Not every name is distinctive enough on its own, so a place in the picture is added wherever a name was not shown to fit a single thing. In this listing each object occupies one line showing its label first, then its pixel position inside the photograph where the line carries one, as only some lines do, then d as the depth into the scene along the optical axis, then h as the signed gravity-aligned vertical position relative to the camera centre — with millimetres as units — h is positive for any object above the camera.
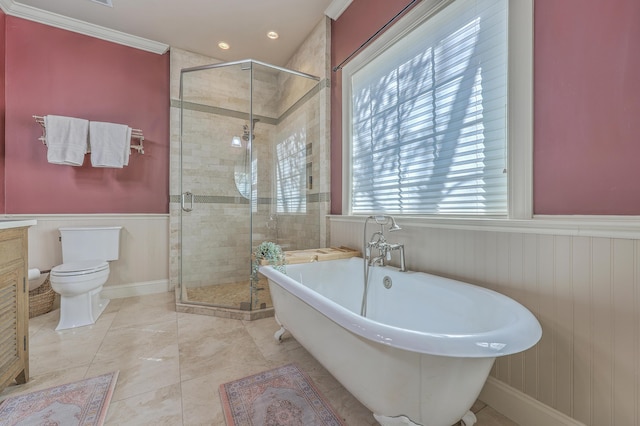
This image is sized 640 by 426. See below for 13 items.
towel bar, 2801 +806
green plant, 1774 -299
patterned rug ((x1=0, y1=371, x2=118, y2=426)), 1170 -912
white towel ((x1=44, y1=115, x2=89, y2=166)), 2379 +671
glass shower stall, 2807 +482
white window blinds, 1382 +607
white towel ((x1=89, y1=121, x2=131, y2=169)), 2547 +671
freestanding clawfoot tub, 767 -489
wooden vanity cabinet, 1237 -475
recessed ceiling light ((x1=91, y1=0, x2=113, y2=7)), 2347 +1868
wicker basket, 2279 -759
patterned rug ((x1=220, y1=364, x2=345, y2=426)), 1183 -918
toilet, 2054 -468
